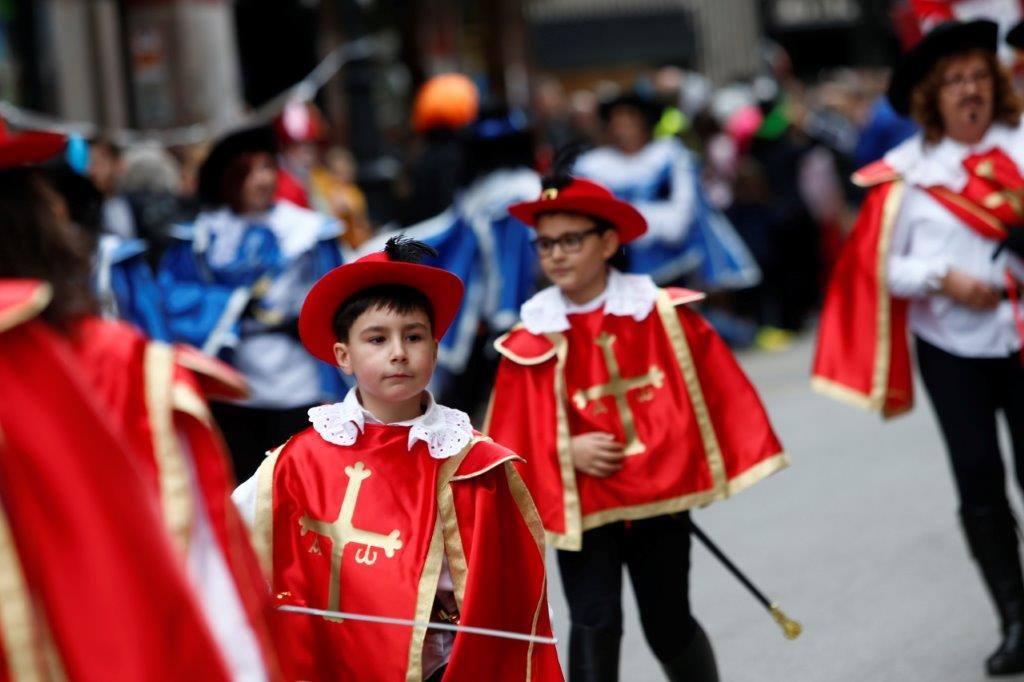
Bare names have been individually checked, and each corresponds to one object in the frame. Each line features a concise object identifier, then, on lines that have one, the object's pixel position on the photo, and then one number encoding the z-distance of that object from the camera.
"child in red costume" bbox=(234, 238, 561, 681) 7.25
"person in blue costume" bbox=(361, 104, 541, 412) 18.76
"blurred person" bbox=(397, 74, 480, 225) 19.17
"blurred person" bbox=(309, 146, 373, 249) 22.35
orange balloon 20.17
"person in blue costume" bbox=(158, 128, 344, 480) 12.92
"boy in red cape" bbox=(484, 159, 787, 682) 9.08
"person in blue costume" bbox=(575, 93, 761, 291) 21.22
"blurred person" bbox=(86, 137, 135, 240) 17.67
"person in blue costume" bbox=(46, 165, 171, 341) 13.08
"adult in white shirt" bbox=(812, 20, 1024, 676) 10.57
